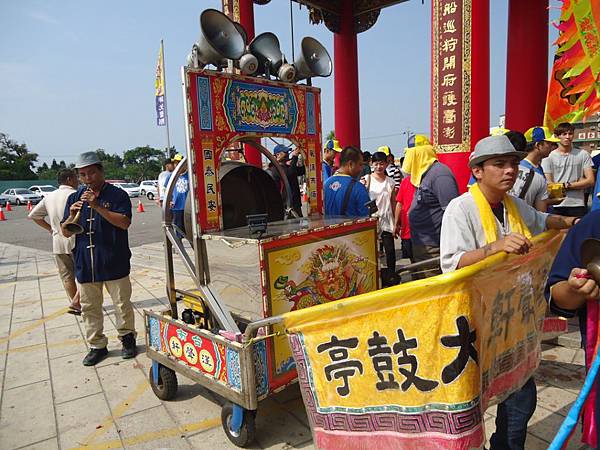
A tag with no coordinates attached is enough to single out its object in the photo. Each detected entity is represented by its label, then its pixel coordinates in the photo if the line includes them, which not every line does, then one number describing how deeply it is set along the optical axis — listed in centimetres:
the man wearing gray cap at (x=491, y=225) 198
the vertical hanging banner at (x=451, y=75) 702
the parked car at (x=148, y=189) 3518
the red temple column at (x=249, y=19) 948
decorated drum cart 247
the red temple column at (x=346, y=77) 1257
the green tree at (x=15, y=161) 4991
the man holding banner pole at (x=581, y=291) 130
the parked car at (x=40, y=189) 3259
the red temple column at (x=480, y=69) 689
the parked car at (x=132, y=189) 3535
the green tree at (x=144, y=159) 7250
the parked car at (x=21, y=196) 3164
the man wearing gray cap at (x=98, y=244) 356
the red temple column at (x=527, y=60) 889
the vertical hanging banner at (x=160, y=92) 1638
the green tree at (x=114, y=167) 6862
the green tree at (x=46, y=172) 5715
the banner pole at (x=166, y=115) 1643
